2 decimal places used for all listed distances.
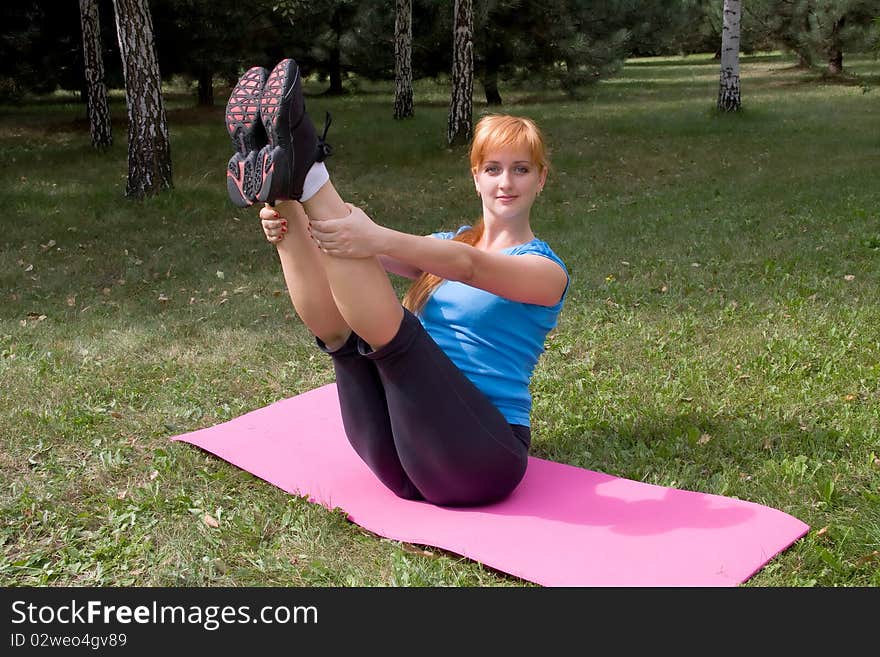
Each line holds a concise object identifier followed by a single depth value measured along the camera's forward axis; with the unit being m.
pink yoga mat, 2.85
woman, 2.71
